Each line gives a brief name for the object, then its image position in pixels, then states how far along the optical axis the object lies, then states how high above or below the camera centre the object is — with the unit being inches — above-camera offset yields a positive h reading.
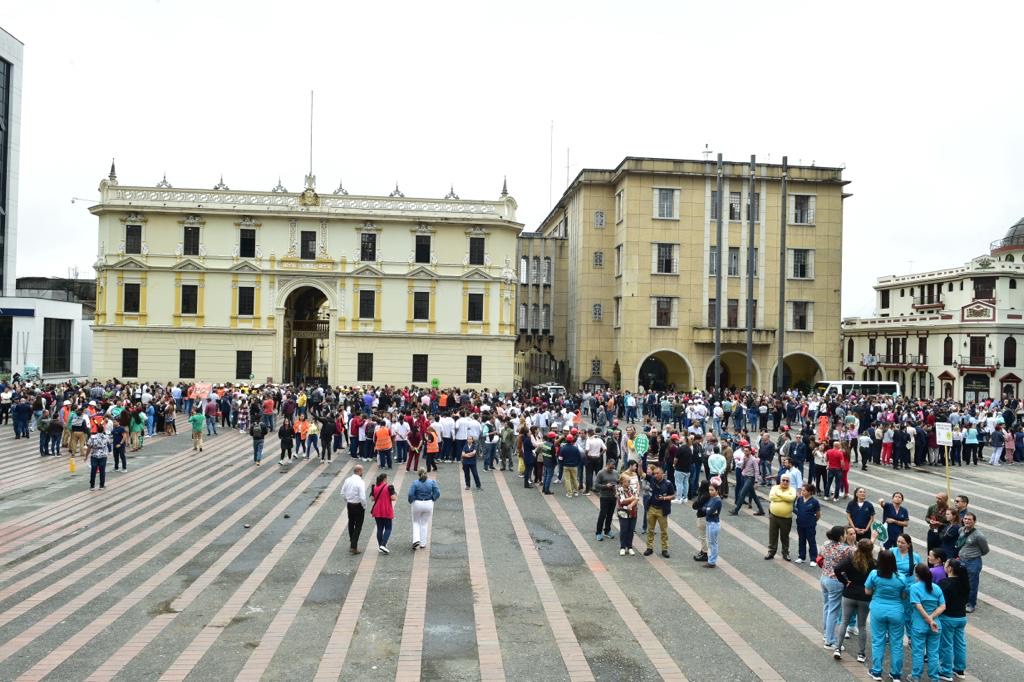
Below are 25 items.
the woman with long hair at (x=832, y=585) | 359.3 -105.2
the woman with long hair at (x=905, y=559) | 353.1 -92.2
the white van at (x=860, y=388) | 1567.4 -51.4
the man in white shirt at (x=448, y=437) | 889.5 -98.2
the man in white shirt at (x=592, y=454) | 735.1 -94.4
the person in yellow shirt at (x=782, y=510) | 500.7 -98.1
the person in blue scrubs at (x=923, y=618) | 325.7 -108.8
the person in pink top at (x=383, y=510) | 514.0 -106.2
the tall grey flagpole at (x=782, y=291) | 1529.3 +145.7
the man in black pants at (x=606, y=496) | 551.8 -99.9
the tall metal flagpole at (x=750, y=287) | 1535.4 +150.1
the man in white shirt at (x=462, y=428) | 859.7 -83.9
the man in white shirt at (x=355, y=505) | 513.7 -102.8
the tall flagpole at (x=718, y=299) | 1579.8 +130.1
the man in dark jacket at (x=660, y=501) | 523.5 -98.0
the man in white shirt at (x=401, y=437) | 875.4 -96.3
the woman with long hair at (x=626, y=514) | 519.2 -106.3
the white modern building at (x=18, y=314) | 1934.1 +85.6
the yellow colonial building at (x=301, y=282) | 1777.8 +165.8
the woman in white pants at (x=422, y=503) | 519.5 -102.1
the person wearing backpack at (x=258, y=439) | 837.2 -98.8
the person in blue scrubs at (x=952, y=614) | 327.9 -107.8
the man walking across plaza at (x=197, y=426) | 957.8 -97.0
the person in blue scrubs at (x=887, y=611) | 325.4 -106.0
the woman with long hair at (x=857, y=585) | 346.9 -101.5
